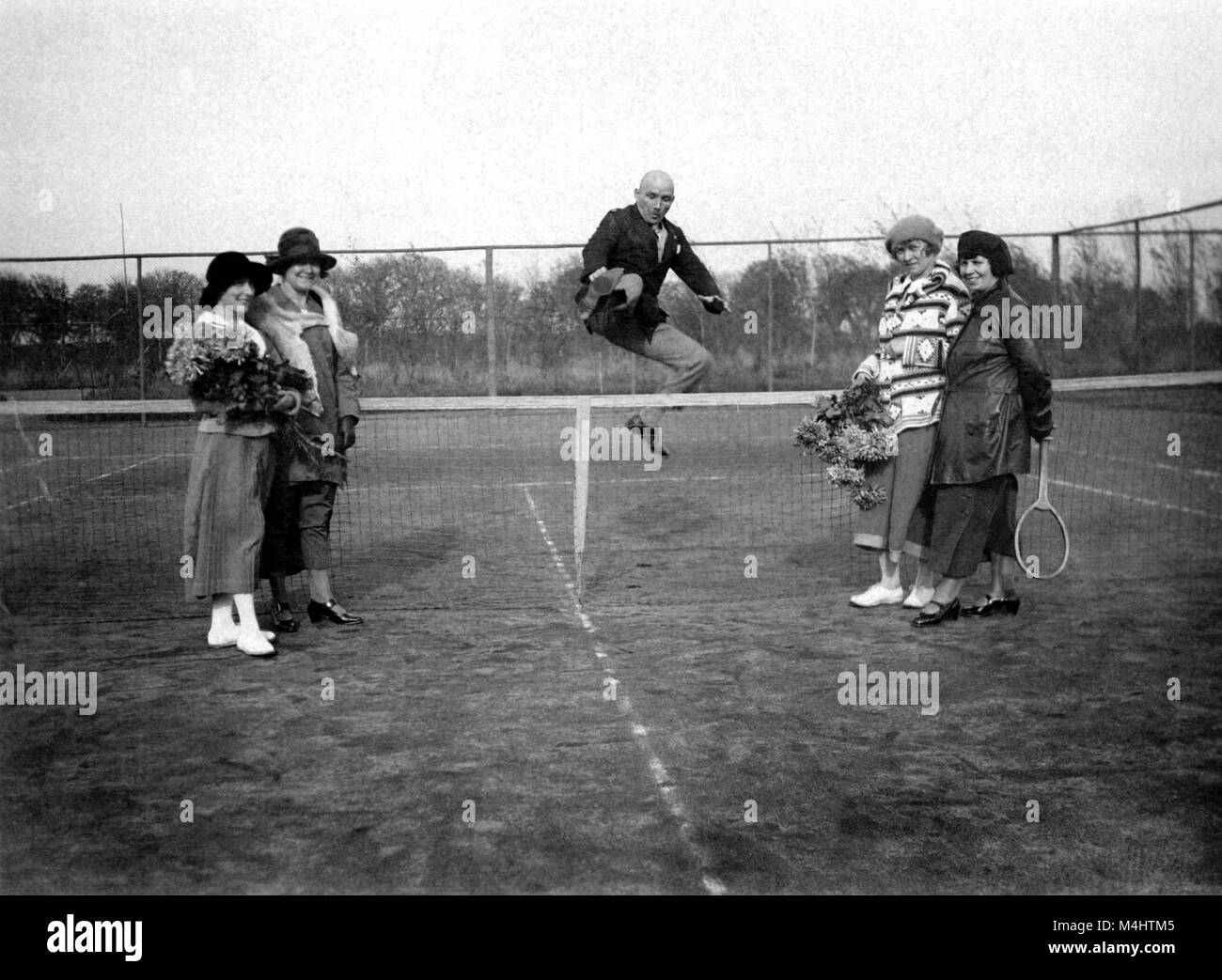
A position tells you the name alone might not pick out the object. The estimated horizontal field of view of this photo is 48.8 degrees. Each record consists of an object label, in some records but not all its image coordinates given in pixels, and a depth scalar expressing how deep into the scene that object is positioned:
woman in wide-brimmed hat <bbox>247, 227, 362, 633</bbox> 7.32
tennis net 8.55
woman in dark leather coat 7.34
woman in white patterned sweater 7.49
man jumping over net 8.54
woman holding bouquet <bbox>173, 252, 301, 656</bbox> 6.79
